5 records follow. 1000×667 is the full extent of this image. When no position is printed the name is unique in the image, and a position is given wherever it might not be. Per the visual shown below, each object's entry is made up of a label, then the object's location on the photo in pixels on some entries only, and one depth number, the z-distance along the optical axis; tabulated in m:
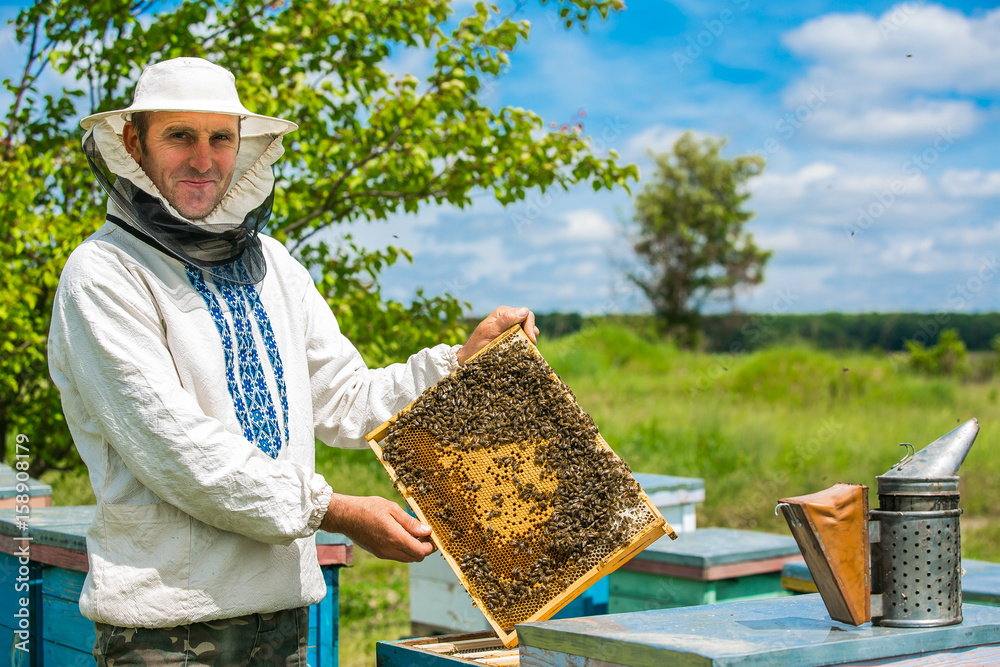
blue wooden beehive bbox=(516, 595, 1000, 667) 1.75
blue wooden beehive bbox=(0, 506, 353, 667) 3.42
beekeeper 2.08
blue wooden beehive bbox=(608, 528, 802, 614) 4.42
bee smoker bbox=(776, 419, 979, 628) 1.96
